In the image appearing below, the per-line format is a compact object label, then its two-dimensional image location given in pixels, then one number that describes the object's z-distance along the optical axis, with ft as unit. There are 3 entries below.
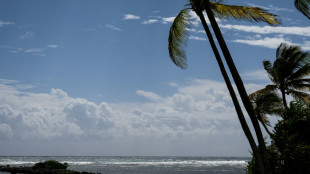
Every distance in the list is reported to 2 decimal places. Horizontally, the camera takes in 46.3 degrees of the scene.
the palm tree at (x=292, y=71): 74.49
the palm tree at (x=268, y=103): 77.77
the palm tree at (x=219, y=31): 34.22
